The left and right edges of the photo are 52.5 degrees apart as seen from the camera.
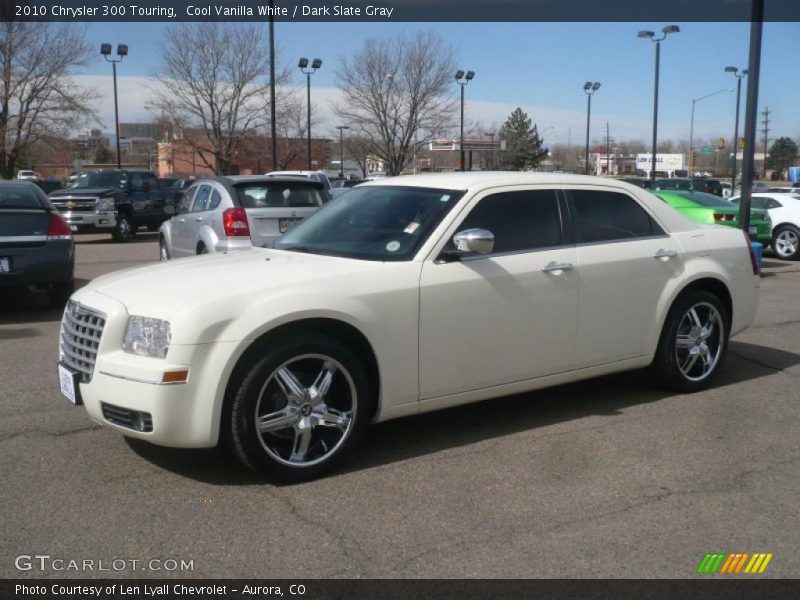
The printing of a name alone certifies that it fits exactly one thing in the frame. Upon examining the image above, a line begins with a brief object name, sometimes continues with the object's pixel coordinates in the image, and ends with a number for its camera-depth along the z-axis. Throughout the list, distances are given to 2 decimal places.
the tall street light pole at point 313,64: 38.75
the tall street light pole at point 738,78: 42.51
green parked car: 15.07
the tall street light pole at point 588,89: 47.44
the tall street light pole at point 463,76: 40.28
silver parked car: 10.01
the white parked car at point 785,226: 17.36
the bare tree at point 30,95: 37.31
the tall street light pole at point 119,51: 36.72
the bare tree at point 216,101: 37.22
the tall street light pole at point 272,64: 22.05
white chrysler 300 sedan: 4.10
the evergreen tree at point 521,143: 71.75
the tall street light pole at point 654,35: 32.66
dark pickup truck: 20.19
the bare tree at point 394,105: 40.62
